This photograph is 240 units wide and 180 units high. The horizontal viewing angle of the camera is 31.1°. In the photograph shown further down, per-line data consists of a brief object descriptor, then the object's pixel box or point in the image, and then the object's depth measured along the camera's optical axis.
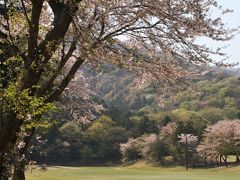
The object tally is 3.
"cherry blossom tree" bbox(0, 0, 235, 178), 8.15
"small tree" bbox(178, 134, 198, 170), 89.57
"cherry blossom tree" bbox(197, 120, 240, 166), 83.19
